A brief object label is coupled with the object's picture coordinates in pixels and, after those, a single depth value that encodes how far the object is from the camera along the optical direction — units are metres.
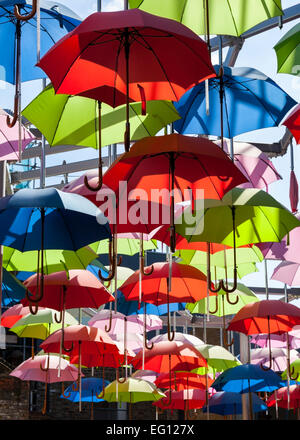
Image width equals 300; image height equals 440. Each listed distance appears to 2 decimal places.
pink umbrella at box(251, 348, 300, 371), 10.40
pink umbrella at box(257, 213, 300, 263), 6.40
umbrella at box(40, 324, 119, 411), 6.94
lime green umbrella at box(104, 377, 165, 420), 8.72
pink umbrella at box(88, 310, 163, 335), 8.87
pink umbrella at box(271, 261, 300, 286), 7.62
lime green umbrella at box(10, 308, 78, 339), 7.48
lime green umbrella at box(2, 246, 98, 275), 6.37
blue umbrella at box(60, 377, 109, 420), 10.94
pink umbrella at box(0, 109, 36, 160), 5.92
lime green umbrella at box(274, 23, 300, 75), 4.66
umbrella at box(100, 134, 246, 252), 4.12
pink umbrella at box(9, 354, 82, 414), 8.33
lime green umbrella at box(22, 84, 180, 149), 5.07
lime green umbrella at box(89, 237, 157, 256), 8.23
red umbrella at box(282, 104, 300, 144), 4.66
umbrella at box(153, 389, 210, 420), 10.66
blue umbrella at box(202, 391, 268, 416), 10.15
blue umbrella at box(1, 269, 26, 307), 7.25
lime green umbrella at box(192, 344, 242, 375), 8.73
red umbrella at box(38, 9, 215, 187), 3.81
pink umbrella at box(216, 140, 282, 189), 6.43
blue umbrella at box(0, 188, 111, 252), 4.50
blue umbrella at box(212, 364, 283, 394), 8.65
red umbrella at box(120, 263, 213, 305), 6.42
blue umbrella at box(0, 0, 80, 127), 4.80
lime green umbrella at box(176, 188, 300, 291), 5.33
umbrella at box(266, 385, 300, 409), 11.16
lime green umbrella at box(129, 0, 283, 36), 4.38
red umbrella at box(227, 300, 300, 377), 6.80
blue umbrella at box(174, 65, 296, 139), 5.24
